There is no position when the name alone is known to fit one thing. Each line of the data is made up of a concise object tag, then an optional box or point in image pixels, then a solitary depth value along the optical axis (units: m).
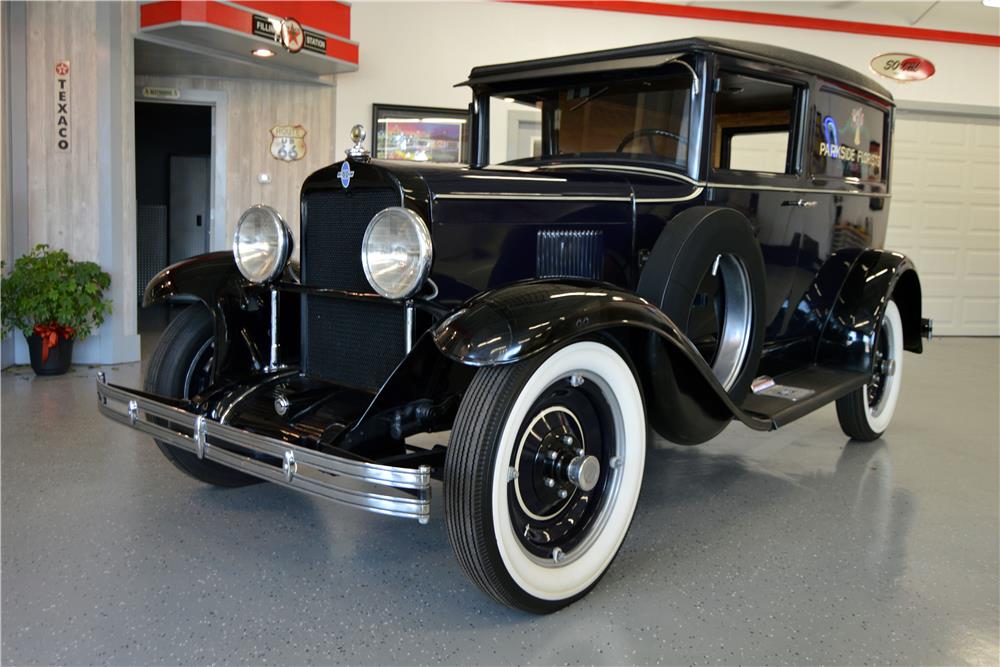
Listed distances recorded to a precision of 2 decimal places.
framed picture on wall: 7.41
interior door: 10.60
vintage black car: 2.09
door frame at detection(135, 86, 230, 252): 7.13
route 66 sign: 7.25
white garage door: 8.27
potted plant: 5.14
